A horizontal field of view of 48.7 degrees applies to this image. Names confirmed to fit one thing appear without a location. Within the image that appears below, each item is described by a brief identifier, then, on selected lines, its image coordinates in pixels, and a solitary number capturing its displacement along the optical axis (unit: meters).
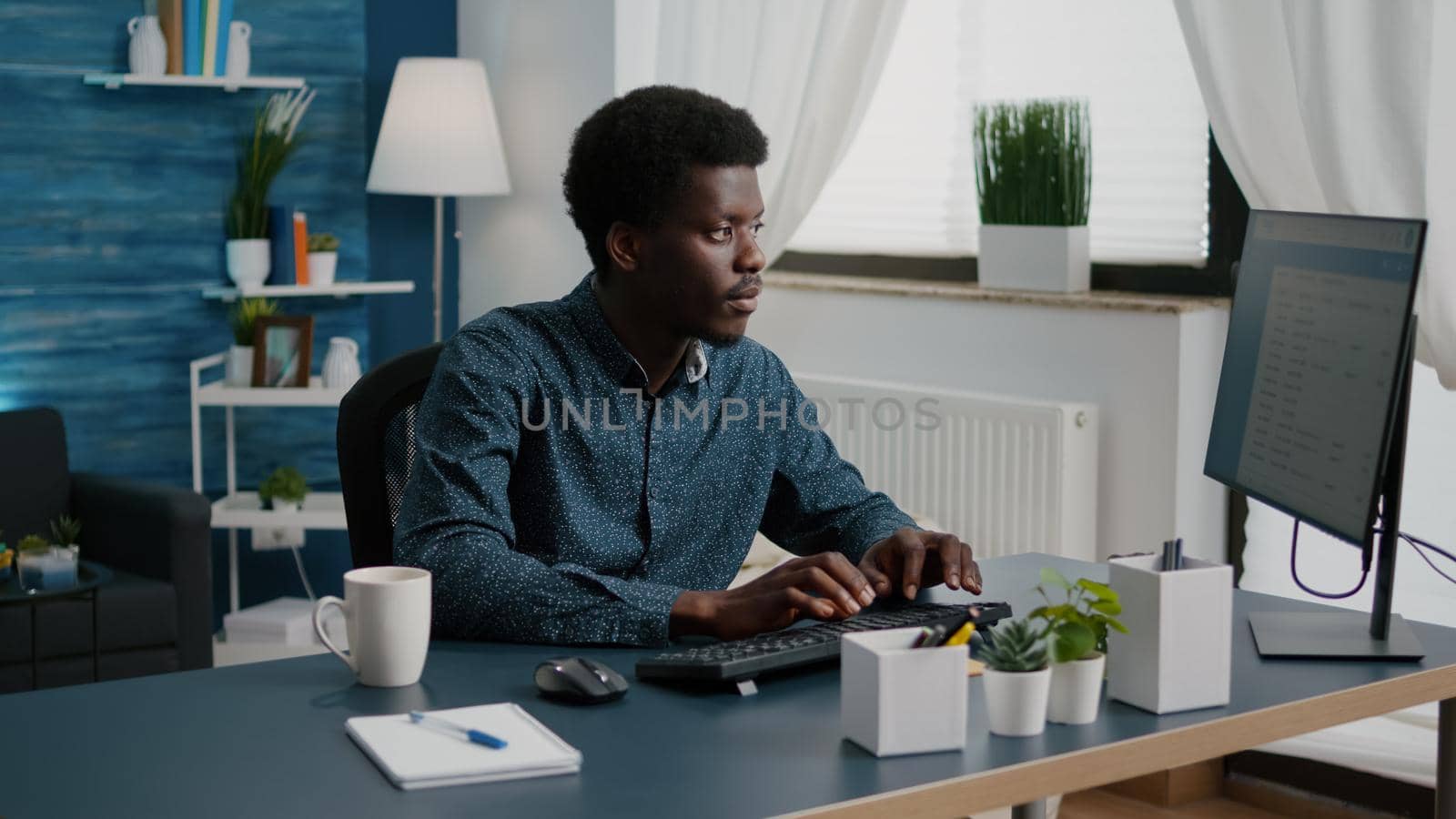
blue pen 1.24
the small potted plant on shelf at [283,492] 4.12
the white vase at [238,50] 4.16
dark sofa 3.47
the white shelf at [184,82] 4.06
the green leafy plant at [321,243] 4.35
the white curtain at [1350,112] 2.59
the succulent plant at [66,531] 3.80
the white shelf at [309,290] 4.25
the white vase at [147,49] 4.07
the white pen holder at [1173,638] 1.35
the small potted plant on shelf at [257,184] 4.26
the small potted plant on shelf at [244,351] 4.14
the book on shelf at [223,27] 4.13
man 1.61
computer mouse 1.37
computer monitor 1.44
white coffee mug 1.43
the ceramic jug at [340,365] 4.21
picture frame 4.12
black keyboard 1.42
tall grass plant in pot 3.28
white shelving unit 4.05
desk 1.16
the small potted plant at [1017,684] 1.29
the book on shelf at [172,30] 4.12
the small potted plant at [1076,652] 1.31
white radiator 3.21
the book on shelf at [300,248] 4.30
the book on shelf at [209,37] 4.12
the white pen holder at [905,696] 1.23
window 3.28
